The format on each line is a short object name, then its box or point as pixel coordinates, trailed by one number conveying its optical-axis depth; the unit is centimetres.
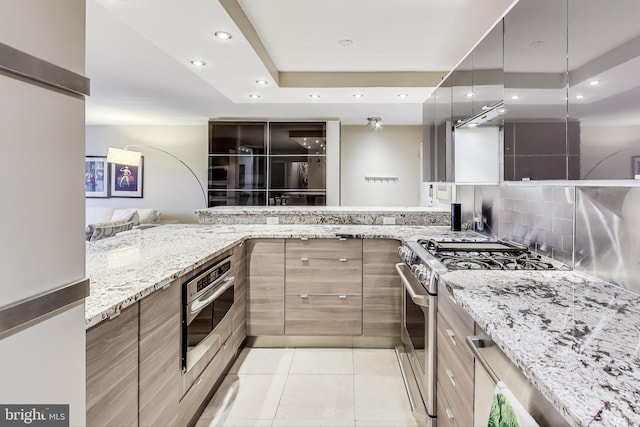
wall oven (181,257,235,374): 158
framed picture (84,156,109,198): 626
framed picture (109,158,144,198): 631
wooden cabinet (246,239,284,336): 265
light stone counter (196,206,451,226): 327
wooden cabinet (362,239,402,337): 262
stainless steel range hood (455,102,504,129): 170
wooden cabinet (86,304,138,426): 97
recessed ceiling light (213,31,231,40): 216
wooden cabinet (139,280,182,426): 125
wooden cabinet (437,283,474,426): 115
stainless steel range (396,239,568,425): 159
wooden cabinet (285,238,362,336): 265
